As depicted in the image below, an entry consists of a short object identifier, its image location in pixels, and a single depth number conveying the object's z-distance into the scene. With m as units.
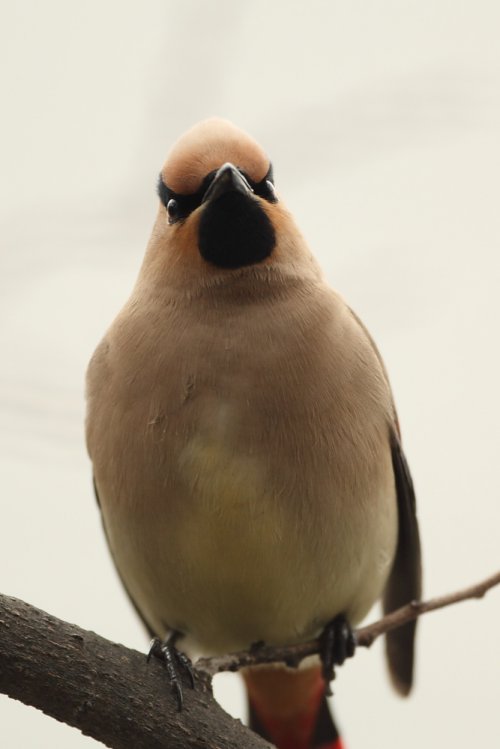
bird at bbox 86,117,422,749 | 5.87
